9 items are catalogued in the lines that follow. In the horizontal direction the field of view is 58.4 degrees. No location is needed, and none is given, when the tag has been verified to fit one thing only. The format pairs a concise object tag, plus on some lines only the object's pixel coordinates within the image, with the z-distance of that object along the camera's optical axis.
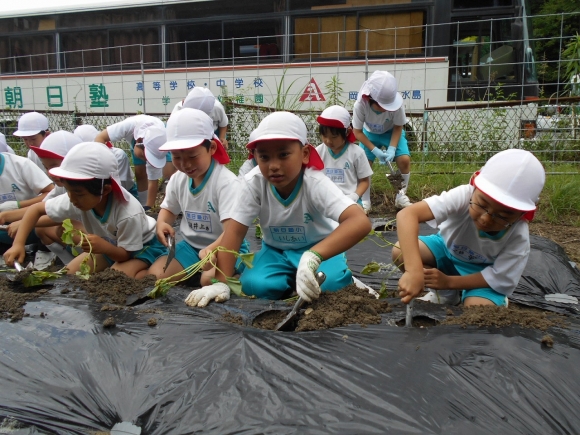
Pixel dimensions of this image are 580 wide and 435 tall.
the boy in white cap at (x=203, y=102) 4.54
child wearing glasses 1.84
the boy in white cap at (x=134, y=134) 4.83
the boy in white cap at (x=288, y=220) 2.12
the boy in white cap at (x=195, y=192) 2.67
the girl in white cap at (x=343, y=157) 4.22
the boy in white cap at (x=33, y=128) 4.69
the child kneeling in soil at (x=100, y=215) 2.62
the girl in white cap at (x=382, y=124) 4.68
